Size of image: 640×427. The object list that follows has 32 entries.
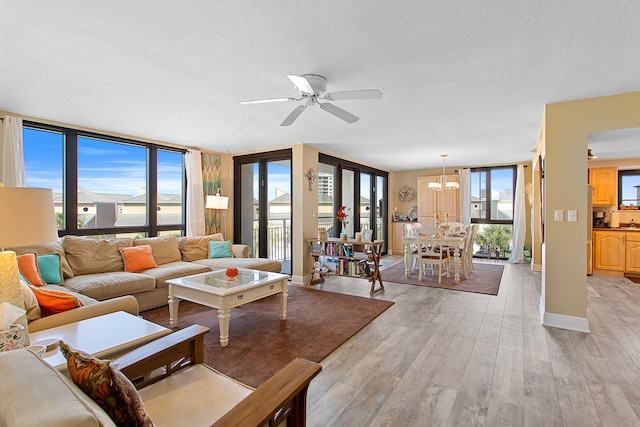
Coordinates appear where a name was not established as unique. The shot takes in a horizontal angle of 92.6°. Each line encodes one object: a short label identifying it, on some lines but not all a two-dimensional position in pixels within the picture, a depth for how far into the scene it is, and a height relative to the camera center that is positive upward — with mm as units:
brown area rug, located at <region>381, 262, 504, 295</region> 4810 -1215
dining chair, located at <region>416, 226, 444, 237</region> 5316 -358
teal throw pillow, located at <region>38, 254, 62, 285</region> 3223 -612
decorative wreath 8741 +495
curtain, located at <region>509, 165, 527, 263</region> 6902 -263
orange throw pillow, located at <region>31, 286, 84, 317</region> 2105 -630
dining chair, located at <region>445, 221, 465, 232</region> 6766 -349
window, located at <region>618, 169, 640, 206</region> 5953 +452
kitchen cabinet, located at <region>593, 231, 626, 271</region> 5555 -746
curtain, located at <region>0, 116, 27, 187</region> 3512 +688
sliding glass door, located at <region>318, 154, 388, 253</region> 6398 +367
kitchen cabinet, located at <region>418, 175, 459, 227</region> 7840 +245
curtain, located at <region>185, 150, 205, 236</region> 5449 +312
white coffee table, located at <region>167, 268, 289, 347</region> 2834 -792
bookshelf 4797 -764
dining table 5254 -583
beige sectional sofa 3369 -758
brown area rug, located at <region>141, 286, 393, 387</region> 2531 -1237
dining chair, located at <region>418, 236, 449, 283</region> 5266 -787
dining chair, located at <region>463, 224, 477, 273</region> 5716 -754
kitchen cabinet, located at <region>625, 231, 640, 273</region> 5434 -754
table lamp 1355 -23
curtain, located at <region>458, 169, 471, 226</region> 7664 +315
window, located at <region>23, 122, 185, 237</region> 4043 +470
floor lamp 5445 +166
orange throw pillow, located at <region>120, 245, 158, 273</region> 4026 -630
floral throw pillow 877 -527
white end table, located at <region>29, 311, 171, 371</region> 1644 -740
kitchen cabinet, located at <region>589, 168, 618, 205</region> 5820 +484
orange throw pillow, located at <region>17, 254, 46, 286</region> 2961 -563
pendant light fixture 6531 +568
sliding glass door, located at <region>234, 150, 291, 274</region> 5746 +127
